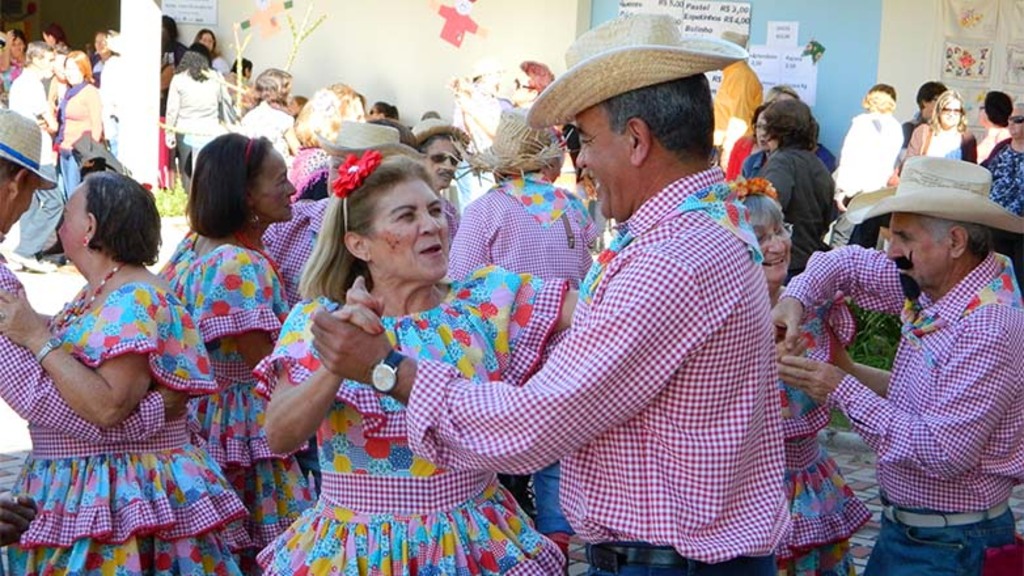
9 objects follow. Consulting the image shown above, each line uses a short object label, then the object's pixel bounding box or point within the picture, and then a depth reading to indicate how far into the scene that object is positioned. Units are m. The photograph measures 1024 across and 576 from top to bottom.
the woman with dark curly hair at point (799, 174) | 9.51
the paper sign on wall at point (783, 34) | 14.95
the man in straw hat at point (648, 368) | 2.87
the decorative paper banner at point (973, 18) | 14.22
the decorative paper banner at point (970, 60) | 14.27
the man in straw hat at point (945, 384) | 4.25
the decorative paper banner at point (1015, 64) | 14.15
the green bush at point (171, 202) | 16.73
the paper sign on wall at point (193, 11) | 19.12
